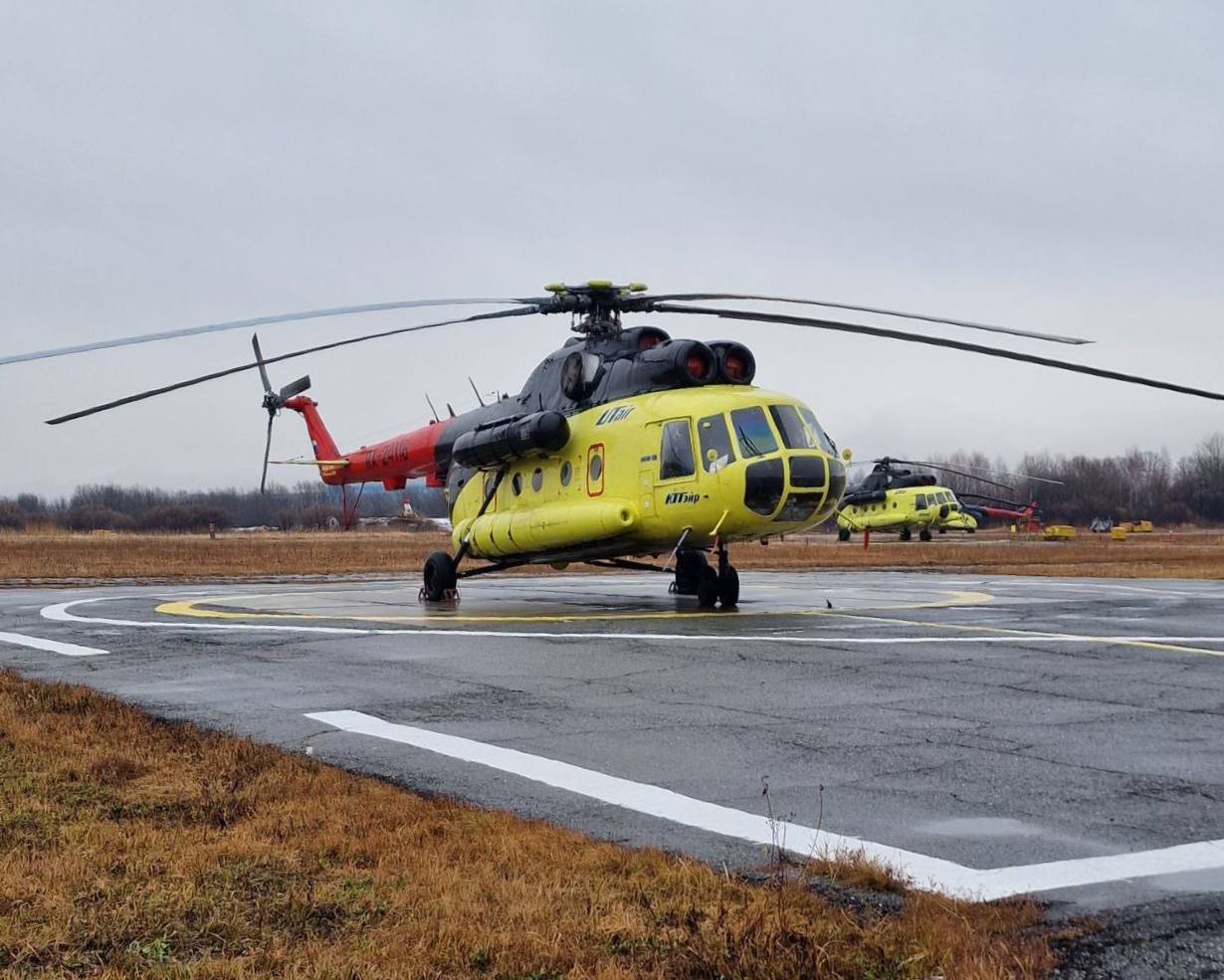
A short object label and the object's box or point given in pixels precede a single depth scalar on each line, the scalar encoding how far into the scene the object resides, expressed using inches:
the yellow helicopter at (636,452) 574.6
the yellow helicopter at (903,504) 2293.3
